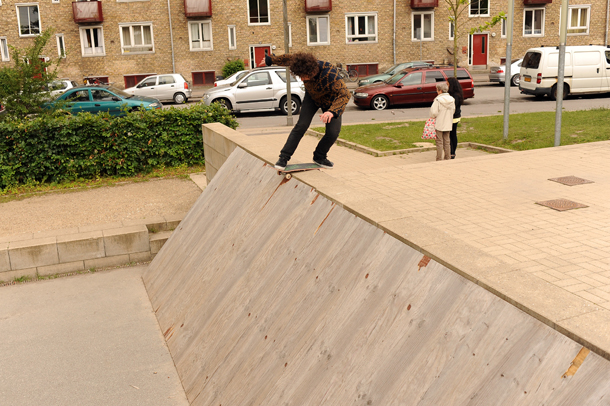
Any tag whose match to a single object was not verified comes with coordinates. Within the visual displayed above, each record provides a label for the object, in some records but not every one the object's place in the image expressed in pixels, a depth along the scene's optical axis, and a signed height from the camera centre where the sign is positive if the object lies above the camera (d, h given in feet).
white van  69.05 -0.44
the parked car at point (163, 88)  87.40 -0.61
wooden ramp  9.72 -5.06
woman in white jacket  30.91 -2.21
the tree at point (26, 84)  39.65 +0.37
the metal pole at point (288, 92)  57.13 -1.26
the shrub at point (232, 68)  117.08 +2.47
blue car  62.35 -1.52
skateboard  20.92 -3.08
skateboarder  20.18 -0.70
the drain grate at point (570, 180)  22.57 -4.23
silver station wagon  67.72 -1.51
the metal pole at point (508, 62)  36.27 +0.44
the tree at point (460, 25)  123.22 +9.37
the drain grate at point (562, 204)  18.94 -4.28
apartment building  116.26 +9.22
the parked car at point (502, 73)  92.22 -0.53
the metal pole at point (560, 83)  31.48 -0.83
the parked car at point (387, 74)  84.74 +0.04
